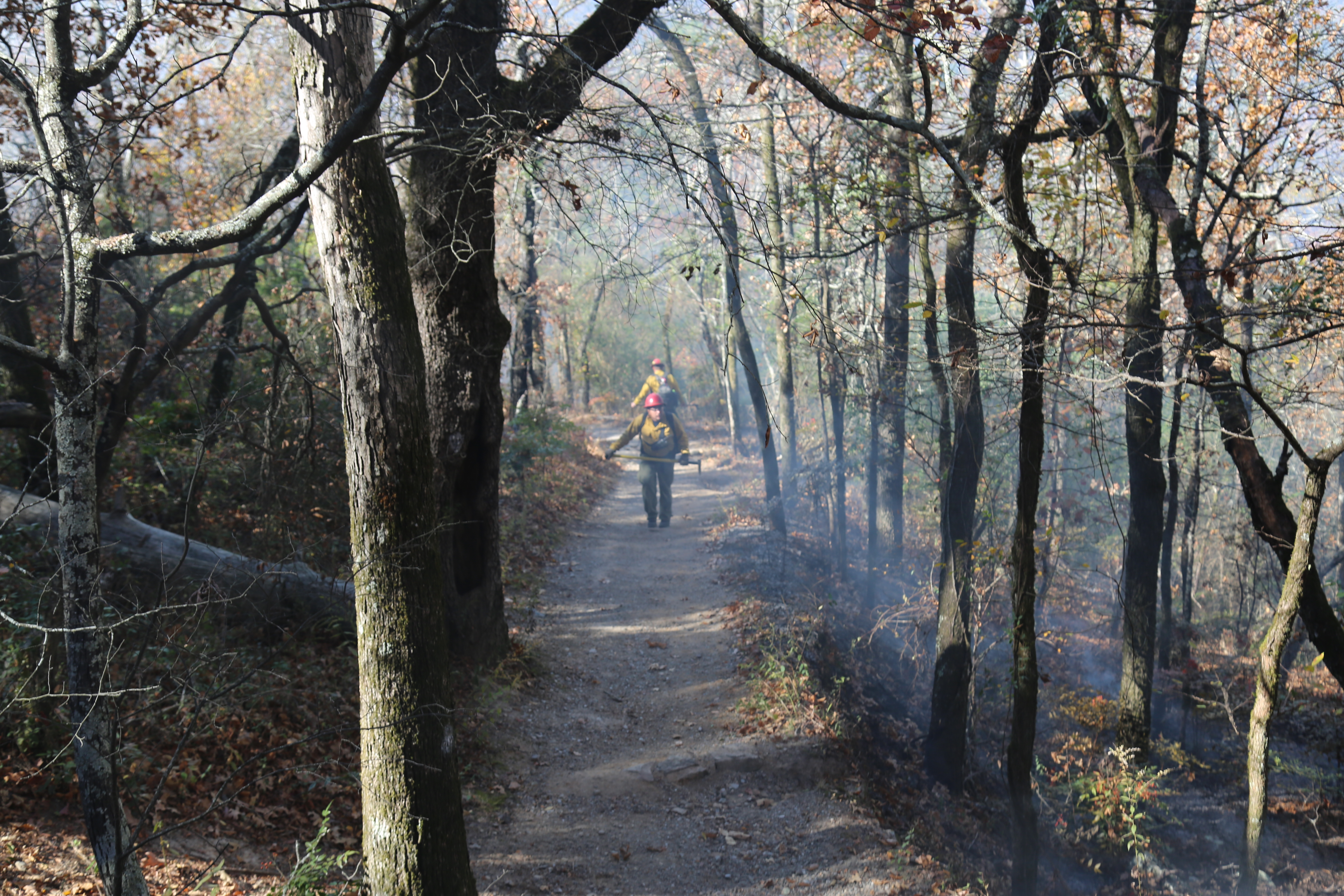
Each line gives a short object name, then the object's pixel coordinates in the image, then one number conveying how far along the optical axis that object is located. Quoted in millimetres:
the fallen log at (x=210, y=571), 5953
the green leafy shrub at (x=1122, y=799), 8219
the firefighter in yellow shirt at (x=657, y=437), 14406
